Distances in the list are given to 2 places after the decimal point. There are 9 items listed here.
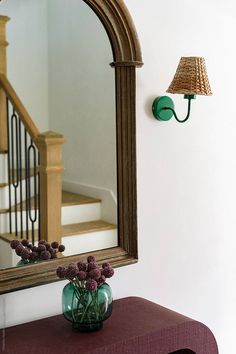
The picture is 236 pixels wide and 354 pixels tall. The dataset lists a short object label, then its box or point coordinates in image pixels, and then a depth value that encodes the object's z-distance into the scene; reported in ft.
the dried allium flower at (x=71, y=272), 5.17
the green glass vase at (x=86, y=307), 5.22
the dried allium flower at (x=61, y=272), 5.20
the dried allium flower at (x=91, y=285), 5.07
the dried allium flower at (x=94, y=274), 5.16
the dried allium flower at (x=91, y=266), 5.23
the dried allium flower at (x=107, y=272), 5.32
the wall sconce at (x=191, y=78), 6.15
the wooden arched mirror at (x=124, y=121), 5.95
